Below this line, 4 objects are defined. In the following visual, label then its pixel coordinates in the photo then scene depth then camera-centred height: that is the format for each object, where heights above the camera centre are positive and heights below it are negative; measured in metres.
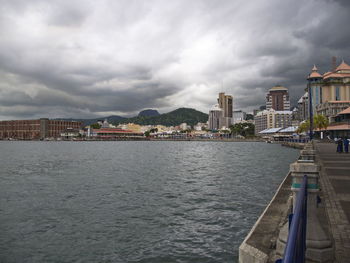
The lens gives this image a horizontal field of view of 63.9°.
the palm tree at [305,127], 110.12 +3.15
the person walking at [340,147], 36.41 -1.67
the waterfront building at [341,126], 81.94 +2.63
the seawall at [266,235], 6.23 -2.74
